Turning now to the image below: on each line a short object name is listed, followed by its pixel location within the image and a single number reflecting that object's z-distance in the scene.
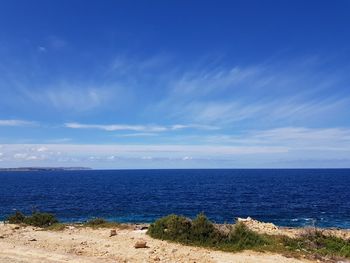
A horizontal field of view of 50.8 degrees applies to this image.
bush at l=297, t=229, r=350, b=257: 21.05
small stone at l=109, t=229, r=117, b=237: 24.81
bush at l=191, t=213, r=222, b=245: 22.33
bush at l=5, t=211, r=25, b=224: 31.36
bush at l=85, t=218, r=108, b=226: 29.82
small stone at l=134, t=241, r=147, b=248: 20.85
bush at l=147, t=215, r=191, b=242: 23.08
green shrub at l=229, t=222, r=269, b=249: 21.80
